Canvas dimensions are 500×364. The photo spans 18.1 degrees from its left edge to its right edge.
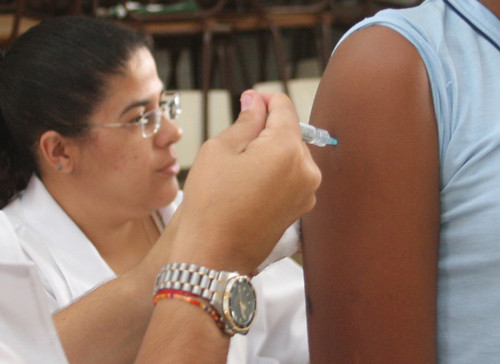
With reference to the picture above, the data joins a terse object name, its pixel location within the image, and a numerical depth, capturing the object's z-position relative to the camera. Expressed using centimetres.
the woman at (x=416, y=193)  104
